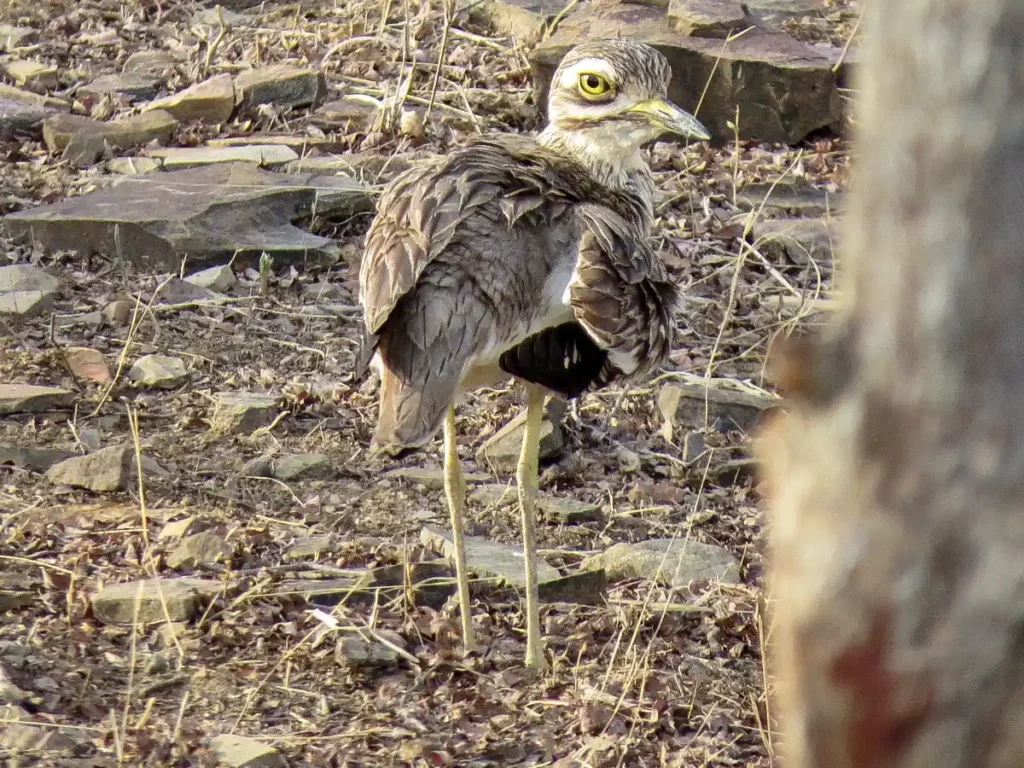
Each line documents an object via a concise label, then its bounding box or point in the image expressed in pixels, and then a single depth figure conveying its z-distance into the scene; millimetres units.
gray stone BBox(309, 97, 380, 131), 16016
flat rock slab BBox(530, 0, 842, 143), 15680
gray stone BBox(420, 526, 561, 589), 9336
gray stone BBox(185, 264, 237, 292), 13016
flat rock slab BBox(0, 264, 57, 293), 12437
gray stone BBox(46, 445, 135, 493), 9687
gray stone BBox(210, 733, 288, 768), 6945
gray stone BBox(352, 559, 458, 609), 8891
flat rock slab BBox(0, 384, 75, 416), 10742
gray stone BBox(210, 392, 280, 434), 10914
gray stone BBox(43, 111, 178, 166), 15203
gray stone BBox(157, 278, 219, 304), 12758
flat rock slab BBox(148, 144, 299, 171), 14906
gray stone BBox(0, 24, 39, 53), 18016
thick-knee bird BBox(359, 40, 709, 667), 8000
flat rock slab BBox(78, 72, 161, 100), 16781
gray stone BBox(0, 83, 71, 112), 16342
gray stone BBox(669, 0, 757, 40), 16125
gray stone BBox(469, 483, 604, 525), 10336
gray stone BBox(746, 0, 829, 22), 18391
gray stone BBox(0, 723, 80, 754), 6746
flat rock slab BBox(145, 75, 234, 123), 16141
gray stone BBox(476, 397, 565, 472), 10953
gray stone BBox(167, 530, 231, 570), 8914
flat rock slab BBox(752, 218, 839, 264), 13875
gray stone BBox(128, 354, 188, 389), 11422
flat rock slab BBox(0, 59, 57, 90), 16969
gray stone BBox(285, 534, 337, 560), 9273
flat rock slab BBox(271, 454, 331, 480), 10375
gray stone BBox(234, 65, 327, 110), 16312
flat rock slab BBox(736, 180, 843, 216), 14875
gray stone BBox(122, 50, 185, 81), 17344
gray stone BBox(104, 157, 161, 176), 14781
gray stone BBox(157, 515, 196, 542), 9203
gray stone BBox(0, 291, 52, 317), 12070
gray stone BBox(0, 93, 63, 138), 15711
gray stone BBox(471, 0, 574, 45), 17391
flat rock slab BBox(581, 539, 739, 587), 9406
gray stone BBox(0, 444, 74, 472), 9945
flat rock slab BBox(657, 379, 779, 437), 11750
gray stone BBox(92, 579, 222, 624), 8234
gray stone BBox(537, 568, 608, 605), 9305
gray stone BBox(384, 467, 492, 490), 10578
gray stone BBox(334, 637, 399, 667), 8203
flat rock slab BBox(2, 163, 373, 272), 13133
